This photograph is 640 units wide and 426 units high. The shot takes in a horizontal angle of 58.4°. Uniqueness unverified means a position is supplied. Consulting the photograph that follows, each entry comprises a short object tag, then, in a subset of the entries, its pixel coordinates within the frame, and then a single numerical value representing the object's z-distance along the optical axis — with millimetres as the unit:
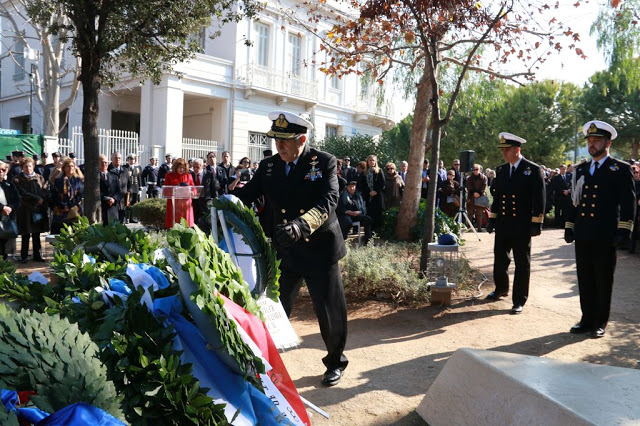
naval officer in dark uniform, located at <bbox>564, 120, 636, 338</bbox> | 6066
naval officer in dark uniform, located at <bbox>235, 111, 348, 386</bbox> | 4379
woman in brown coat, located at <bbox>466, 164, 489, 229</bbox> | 17162
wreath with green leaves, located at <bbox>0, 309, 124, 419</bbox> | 1684
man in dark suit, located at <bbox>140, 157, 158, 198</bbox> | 17273
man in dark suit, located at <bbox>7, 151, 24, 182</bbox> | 13156
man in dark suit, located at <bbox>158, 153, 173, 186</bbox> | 16625
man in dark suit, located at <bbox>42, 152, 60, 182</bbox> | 14125
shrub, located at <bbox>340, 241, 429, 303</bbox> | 7418
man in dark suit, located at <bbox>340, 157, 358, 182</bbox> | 14783
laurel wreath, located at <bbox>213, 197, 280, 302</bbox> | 3363
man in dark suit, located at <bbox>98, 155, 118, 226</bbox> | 11594
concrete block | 2711
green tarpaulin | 17656
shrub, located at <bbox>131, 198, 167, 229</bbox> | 11875
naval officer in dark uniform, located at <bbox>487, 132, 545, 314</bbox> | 7191
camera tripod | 14766
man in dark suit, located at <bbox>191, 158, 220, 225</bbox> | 14180
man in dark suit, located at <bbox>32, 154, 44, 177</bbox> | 14400
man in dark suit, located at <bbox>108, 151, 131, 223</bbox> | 12430
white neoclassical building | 24500
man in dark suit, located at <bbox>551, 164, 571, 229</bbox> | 18219
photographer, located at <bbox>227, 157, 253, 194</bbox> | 13648
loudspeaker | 13656
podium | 10281
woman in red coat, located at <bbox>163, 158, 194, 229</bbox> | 11031
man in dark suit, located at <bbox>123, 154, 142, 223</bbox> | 15266
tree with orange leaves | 7789
